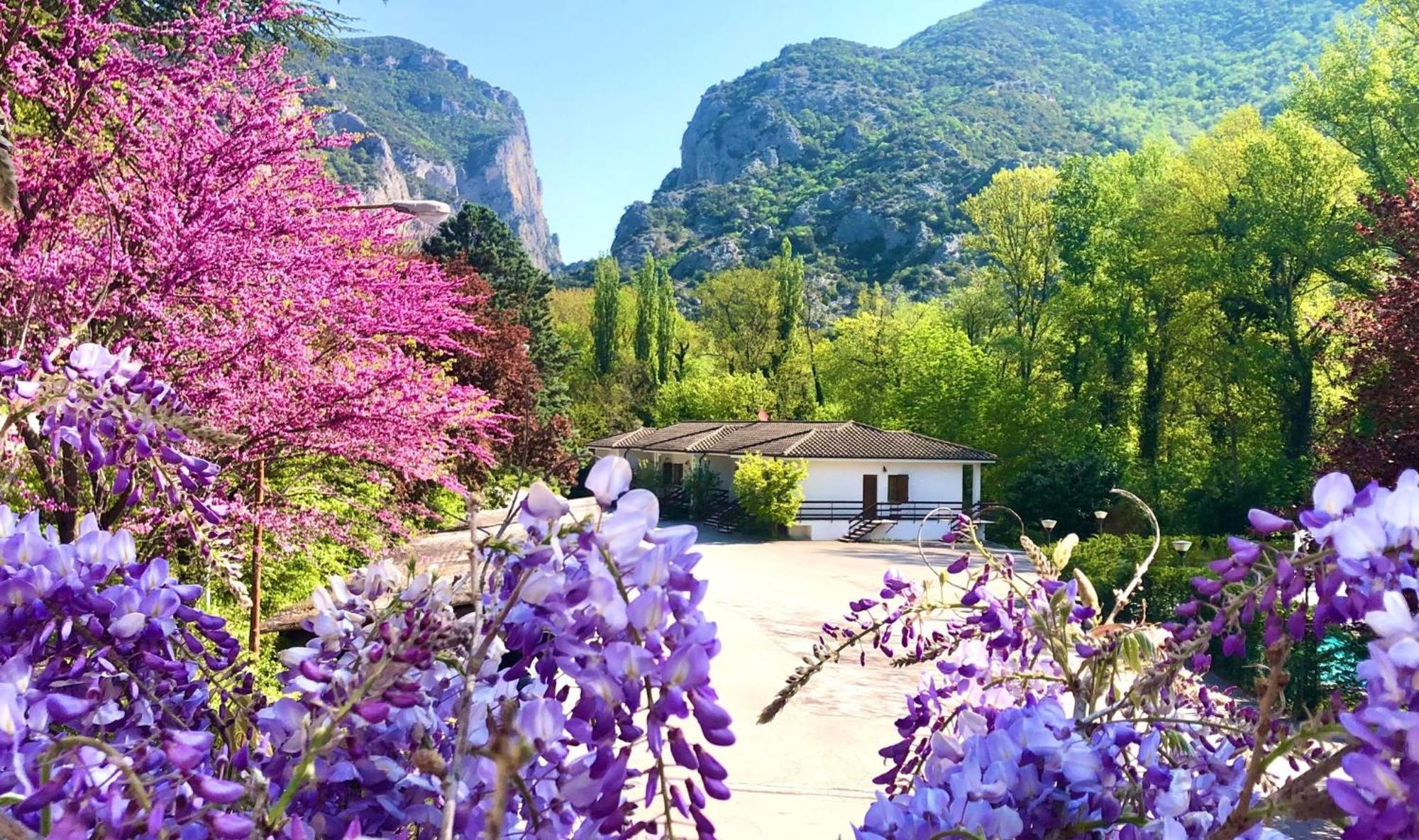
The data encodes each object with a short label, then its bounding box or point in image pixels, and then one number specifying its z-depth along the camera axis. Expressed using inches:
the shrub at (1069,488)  1005.2
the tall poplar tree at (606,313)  1921.8
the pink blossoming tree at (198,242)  188.5
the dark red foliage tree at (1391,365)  410.0
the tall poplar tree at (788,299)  1790.1
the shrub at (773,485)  1073.5
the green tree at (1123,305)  1130.0
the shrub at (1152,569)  506.3
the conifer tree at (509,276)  1378.0
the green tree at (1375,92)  876.0
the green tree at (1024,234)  1380.4
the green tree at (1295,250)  922.7
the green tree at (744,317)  1918.1
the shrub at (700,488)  1267.2
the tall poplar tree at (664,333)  1870.1
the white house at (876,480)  1139.9
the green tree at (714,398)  1701.5
